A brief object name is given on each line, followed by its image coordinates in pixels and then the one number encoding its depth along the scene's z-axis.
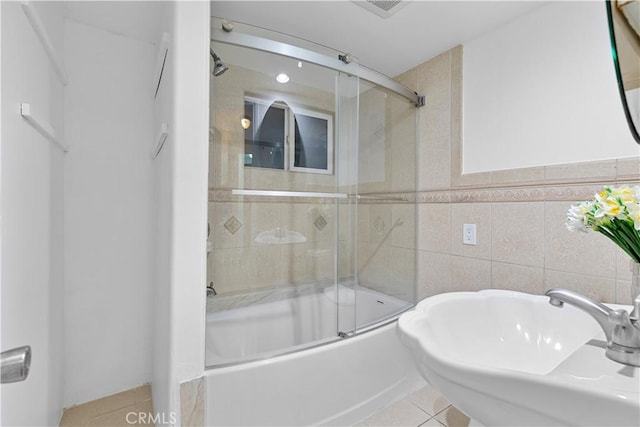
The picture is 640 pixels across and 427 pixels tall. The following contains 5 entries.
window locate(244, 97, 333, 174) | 1.57
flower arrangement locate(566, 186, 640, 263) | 0.72
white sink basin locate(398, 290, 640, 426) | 0.49
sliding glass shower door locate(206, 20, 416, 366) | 1.44
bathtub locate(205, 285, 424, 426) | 1.18
